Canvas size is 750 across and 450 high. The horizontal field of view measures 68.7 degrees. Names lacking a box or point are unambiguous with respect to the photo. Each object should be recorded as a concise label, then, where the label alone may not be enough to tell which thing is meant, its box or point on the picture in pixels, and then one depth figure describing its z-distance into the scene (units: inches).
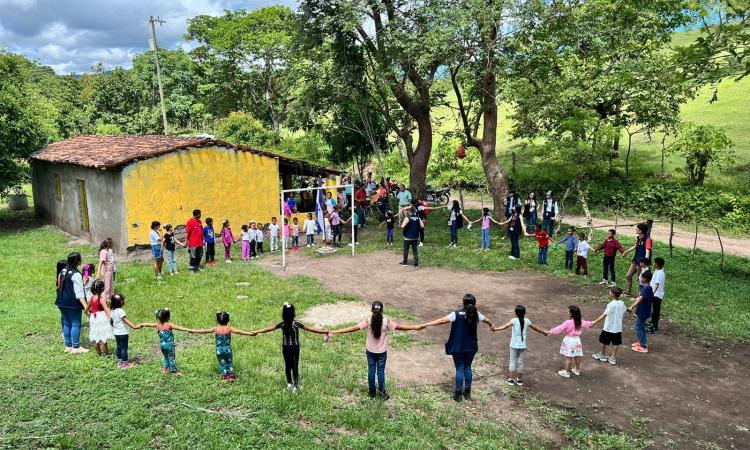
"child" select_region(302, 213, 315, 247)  707.4
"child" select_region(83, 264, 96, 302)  384.2
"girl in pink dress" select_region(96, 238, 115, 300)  424.8
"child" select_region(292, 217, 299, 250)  701.3
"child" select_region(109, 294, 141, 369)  313.1
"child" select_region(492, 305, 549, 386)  313.7
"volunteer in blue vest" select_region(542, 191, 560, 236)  700.7
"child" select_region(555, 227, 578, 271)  568.4
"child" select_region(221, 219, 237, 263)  627.5
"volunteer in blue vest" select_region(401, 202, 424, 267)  594.2
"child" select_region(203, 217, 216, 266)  603.2
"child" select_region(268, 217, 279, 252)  680.4
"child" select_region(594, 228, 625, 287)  501.4
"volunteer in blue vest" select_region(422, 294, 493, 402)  286.2
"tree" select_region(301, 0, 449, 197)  674.8
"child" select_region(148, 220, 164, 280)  533.6
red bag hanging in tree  1160.6
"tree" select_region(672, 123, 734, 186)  875.4
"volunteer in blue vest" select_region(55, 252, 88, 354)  335.9
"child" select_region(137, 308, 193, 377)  298.7
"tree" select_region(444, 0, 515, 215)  630.5
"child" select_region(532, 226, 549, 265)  591.8
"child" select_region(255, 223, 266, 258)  661.3
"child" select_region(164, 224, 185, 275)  539.8
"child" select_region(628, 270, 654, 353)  367.9
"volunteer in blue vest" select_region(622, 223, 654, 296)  470.6
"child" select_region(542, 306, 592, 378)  324.8
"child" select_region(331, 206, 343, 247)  709.9
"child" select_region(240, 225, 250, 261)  641.6
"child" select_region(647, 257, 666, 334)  397.4
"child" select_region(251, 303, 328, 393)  278.7
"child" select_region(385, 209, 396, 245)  719.1
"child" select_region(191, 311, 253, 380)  292.0
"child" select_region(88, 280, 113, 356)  326.6
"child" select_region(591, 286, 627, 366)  343.6
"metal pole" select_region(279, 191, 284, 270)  599.7
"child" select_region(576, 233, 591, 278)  544.4
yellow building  668.1
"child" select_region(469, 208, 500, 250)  649.6
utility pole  1200.2
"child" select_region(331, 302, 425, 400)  283.0
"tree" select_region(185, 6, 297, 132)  1492.4
